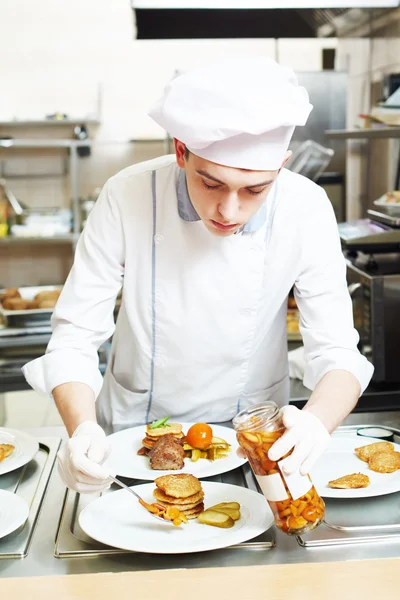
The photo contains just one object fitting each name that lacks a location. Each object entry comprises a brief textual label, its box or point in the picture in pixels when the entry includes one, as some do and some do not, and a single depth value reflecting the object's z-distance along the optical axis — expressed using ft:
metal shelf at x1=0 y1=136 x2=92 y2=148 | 16.99
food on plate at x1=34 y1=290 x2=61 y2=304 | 11.85
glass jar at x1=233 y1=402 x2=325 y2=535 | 3.44
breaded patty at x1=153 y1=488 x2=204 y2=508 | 3.78
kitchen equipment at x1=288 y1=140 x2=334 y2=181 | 13.89
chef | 4.73
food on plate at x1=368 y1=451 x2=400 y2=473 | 4.27
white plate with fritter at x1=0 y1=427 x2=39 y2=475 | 4.49
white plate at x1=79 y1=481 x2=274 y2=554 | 3.43
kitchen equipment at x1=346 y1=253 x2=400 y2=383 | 7.72
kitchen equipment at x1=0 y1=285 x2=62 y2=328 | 10.95
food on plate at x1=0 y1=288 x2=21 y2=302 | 12.14
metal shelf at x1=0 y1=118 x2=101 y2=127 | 17.96
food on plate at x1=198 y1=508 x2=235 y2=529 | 3.67
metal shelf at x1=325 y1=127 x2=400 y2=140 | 6.95
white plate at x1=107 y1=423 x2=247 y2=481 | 4.31
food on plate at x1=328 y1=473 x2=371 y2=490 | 4.02
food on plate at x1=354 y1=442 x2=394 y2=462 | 4.47
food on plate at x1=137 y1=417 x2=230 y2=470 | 4.47
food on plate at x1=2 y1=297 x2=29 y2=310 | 11.29
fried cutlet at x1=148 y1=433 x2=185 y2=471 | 4.38
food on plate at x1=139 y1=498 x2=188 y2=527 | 3.69
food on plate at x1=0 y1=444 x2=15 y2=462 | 4.58
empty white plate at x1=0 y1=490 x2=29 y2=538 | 3.66
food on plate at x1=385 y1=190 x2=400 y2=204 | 8.16
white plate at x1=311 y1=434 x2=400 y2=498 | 3.94
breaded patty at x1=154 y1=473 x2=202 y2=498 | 3.77
